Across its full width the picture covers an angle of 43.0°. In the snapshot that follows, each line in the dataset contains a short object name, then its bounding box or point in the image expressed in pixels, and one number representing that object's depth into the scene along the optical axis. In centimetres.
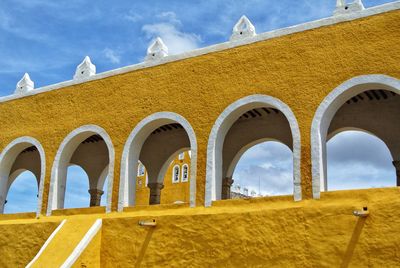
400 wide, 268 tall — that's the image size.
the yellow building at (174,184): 2153
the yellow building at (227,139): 815
